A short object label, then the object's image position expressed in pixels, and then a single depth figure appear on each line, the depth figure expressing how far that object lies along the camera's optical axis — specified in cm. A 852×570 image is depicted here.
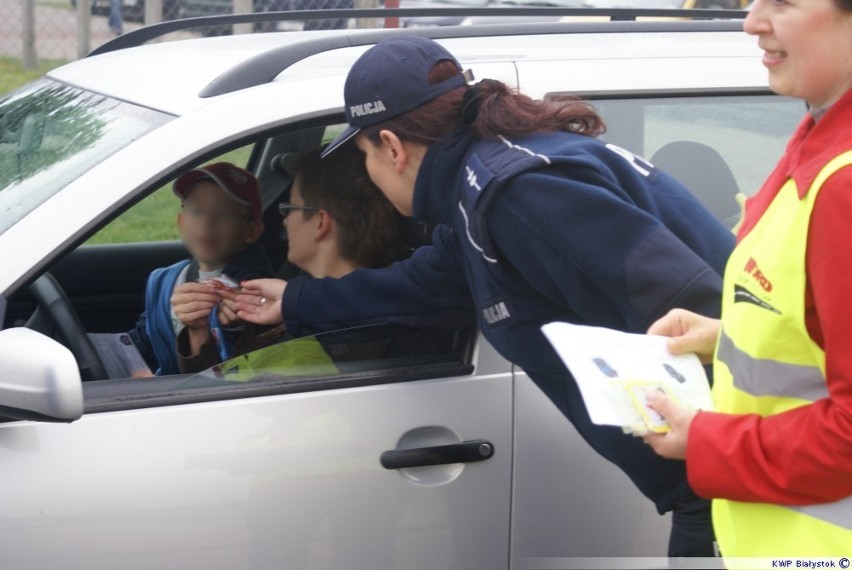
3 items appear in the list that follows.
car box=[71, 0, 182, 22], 1191
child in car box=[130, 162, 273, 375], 276
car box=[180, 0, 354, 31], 816
